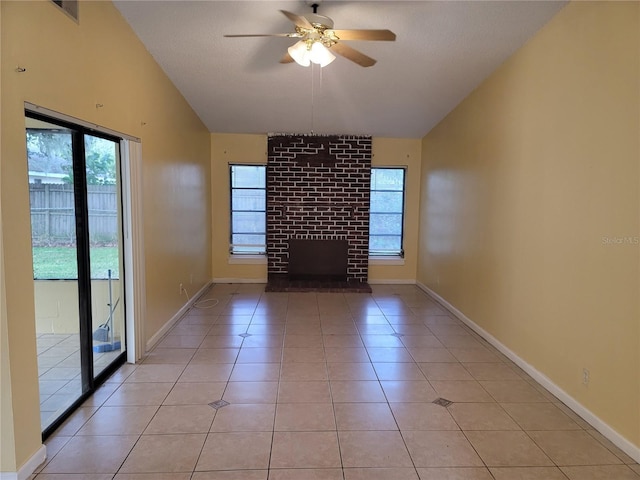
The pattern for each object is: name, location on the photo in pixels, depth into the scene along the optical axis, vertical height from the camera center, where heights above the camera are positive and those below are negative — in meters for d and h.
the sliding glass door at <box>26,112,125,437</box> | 2.11 -0.31
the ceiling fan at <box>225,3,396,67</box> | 2.34 +1.15
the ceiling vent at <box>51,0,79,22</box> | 1.99 +1.11
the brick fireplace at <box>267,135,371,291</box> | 5.92 +0.03
